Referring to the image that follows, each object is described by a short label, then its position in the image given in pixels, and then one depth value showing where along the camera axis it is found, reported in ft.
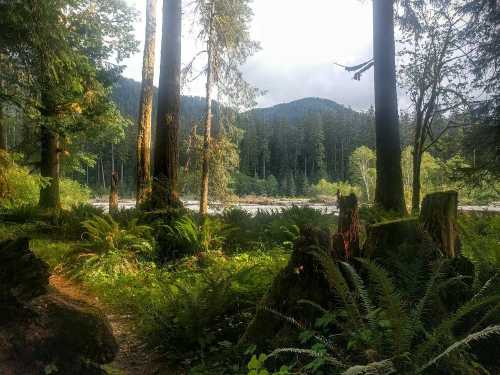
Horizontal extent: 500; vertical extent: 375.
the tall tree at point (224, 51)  50.88
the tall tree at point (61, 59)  24.66
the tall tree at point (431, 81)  48.62
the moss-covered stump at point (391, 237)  11.21
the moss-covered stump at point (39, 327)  7.18
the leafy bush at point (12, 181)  31.36
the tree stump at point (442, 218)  11.44
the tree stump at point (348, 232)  11.43
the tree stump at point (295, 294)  9.84
